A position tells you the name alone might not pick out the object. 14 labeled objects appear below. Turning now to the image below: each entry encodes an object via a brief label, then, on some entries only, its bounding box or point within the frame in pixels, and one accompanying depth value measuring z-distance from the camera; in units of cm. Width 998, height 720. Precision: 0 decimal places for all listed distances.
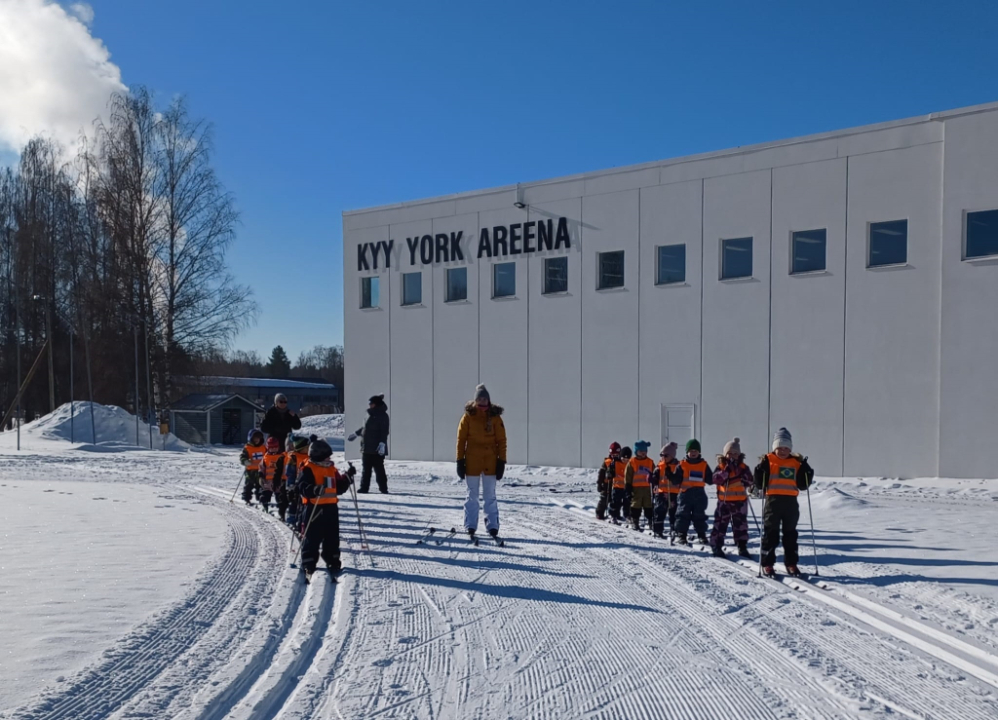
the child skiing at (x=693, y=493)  1054
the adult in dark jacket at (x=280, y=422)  1330
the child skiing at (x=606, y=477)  1288
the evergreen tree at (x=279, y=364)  11694
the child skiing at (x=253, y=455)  1382
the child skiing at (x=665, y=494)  1120
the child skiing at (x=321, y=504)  860
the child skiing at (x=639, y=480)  1198
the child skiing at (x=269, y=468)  1330
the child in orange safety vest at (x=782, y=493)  881
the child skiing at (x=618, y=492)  1255
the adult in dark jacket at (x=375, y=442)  1596
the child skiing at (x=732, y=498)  995
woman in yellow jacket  1050
